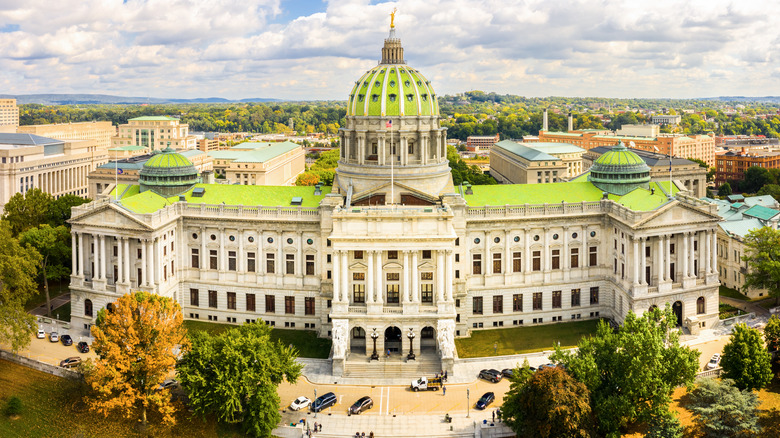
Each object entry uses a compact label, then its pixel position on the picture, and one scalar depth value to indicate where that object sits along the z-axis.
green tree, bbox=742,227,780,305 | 110.89
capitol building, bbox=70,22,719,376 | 107.12
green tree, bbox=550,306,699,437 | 77.06
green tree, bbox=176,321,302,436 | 78.50
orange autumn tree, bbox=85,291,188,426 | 78.75
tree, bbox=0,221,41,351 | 93.81
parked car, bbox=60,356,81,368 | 95.50
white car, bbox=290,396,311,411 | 85.75
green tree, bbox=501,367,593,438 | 72.25
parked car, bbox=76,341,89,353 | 101.62
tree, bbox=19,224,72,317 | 117.81
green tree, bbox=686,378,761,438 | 74.75
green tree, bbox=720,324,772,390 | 85.56
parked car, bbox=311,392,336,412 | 85.93
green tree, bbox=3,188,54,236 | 131.50
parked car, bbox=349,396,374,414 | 85.50
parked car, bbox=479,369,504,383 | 93.19
